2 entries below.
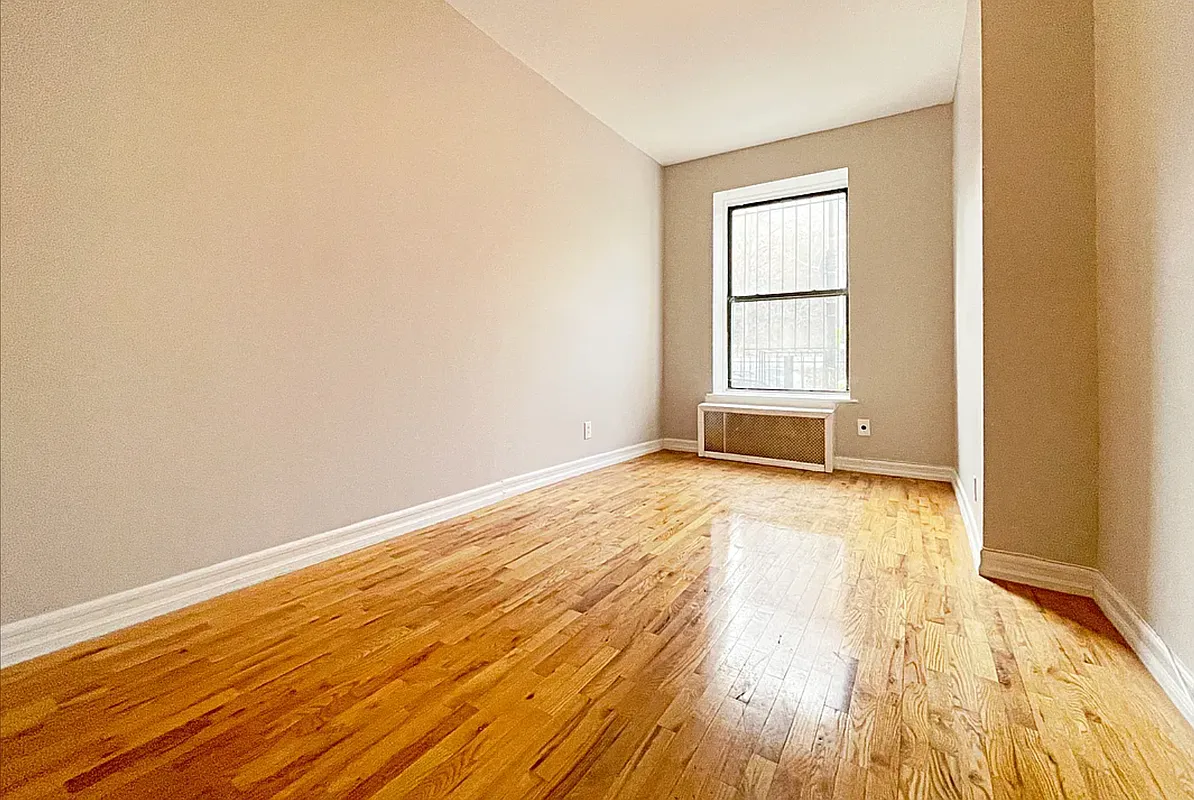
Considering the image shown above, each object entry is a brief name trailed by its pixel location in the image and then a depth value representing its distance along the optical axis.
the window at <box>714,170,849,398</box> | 4.40
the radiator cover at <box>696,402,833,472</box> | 4.17
